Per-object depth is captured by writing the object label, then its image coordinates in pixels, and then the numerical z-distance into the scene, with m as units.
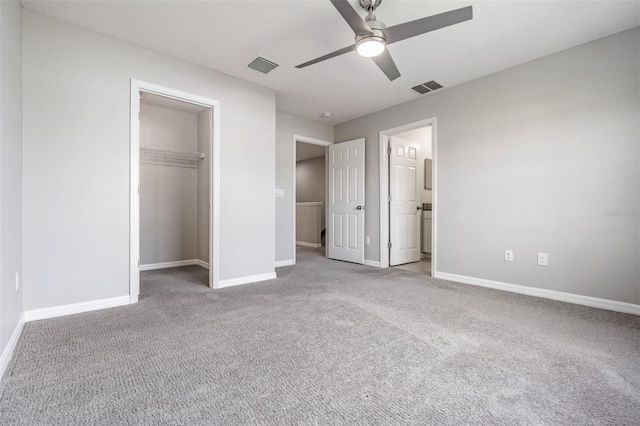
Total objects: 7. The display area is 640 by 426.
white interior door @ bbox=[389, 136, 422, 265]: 4.62
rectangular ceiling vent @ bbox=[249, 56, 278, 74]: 3.04
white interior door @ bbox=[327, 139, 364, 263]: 4.82
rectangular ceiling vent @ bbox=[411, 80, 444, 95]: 3.58
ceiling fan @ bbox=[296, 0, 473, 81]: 1.89
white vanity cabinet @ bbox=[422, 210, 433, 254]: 5.52
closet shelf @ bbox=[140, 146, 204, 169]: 4.38
